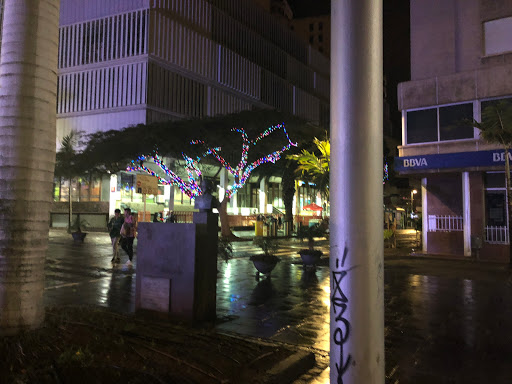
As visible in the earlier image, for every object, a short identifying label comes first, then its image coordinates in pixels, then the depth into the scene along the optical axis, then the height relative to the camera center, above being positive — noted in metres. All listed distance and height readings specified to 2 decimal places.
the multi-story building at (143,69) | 33.94 +12.64
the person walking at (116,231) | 13.68 -0.55
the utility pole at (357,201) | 3.08 +0.11
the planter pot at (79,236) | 22.08 -1.17
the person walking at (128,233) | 13.05 -0.58
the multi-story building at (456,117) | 16.83 +4.27
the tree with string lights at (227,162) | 26.81 +3.53
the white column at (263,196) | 48.49 +2.20
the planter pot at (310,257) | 13.06 -1.28
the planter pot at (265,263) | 11.15 -1.26
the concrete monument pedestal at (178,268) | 6.35 -0.84
